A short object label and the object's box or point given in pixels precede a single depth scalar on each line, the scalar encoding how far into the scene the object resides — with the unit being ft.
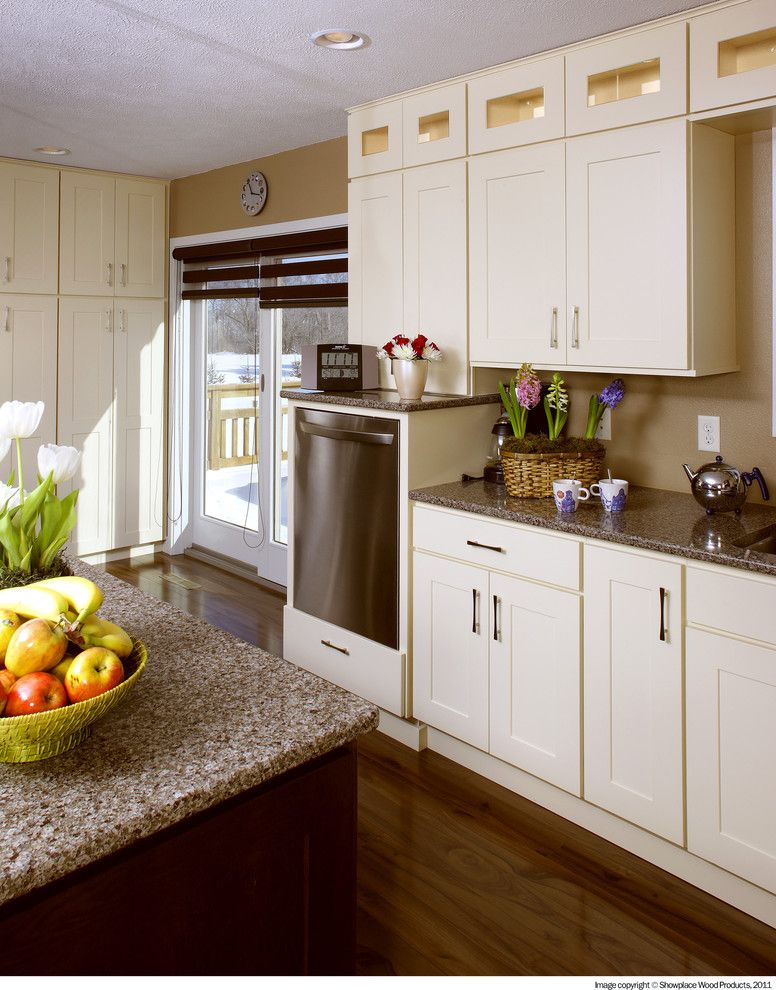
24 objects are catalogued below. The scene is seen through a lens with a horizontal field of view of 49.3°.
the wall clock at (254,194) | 14.93
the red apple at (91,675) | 3.86
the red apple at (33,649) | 3.87
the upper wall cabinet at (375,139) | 11.02
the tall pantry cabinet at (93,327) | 15.76
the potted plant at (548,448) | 9.30
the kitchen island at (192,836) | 3.41
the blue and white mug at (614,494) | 8.56
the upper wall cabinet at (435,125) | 10.23
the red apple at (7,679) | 3.81
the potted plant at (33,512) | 4.80
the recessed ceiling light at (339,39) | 8.93
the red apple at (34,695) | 3.76
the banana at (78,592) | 4.31
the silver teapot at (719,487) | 8.20
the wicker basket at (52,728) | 3.73
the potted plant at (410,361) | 10.37
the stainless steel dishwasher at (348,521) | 10.12
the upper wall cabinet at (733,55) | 7.68
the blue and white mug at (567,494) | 8.67
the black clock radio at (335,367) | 11.14
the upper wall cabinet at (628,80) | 8.23
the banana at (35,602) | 4.25
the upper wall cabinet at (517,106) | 9.24
